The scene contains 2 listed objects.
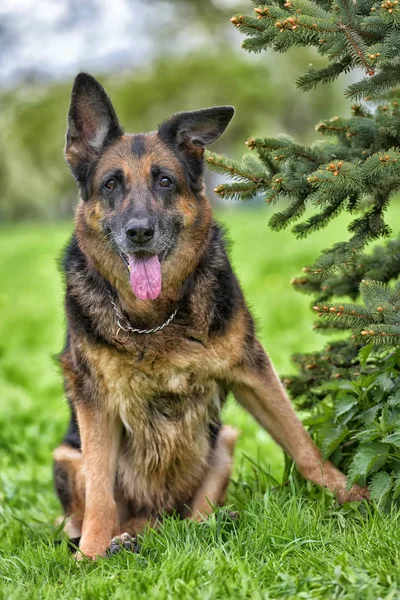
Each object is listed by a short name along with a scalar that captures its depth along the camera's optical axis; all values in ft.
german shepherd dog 13.20
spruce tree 10.96
